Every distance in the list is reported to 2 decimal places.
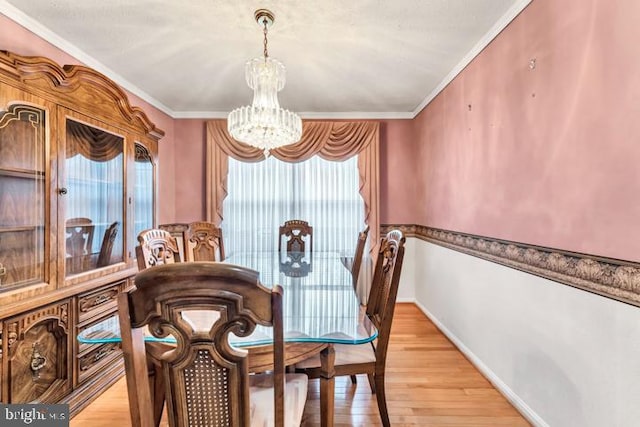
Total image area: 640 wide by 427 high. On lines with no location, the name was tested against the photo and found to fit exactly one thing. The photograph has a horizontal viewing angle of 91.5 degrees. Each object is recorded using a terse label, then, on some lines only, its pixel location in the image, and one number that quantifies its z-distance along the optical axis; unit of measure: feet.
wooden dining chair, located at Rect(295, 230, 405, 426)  5.09
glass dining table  3.98
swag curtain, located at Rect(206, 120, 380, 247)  12.55
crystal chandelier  6.79
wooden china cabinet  5.17
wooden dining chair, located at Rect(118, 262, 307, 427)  2.56
